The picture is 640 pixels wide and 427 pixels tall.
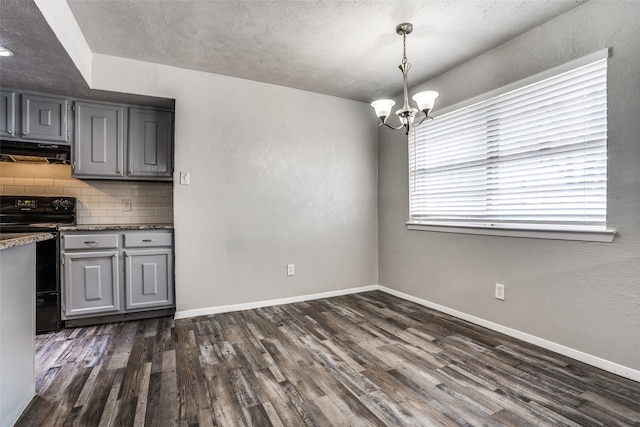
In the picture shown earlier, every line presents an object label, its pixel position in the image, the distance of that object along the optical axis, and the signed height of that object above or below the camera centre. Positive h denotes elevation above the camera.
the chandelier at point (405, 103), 2.06 +0.76
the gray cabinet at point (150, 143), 3.14 +0.71
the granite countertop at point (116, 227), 2.74 -0.14
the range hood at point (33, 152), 2.78 +0.55
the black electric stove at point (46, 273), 2.65 -0.53
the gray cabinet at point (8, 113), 2.71 +0.87
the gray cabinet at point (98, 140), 2.96 +0.70
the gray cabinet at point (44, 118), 2.79 +0.86
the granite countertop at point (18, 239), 1.26 -0.12
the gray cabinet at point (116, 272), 2.75 -0.56
